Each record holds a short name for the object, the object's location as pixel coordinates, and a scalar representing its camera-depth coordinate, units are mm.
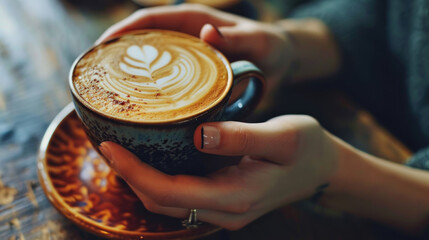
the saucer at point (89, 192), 559
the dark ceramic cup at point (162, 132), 488
